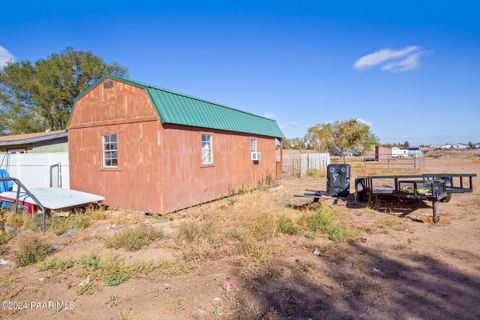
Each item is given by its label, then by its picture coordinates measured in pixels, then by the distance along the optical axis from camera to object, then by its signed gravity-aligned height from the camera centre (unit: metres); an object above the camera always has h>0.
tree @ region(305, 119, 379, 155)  41.09 +3.10
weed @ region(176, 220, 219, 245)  5.80 -1.59
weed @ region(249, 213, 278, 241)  5.90 -1.55
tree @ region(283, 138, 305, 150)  67.04 +3.64
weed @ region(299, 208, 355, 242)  5.96 -1.60
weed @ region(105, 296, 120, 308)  3.53 -1.80
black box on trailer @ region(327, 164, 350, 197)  8.84 -0.77
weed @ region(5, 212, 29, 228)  7.33 -1.50
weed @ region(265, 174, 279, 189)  14.63 -1.37
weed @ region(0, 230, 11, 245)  6.05 -1.61
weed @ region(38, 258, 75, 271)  4.65 -1.73
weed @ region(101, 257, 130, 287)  4.11 -1.73
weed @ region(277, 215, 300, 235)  6.23 -1.58
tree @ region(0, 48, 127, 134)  27.62 +7.62
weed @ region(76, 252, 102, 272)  4.58 -1.71
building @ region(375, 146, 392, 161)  56.19 +0.96
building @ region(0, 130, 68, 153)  14.16 +1.05
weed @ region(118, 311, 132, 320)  3.20 -1.80
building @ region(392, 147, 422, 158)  64.66 +0.90
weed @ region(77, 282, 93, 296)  3.83 -1.77
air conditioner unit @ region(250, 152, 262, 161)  13.92 +0.11
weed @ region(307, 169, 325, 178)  20.20 -1.22
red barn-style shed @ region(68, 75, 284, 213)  8.51 +0.49
